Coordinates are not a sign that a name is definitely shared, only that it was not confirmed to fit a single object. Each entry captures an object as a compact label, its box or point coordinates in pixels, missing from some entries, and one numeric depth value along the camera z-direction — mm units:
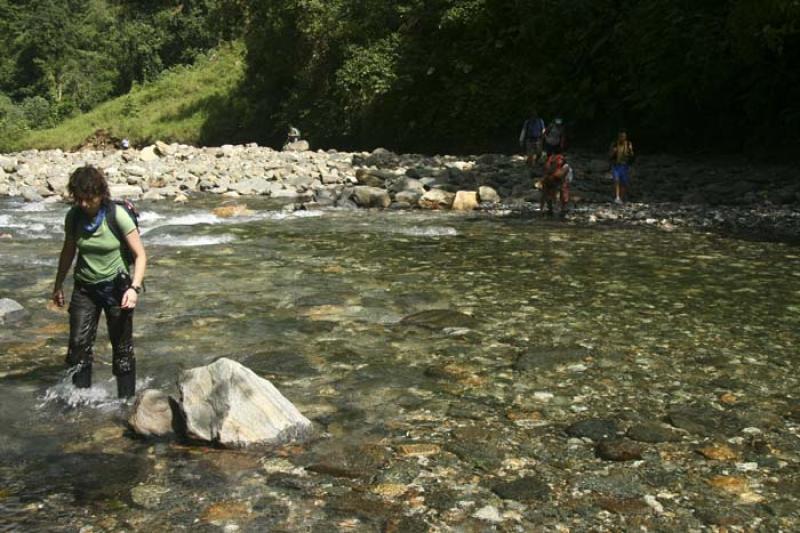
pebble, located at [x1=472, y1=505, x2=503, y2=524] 4027
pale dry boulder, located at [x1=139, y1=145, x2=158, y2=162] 29400
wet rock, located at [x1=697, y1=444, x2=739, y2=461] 4734
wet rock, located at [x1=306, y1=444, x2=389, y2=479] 4551
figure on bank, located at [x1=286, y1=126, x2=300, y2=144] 32000
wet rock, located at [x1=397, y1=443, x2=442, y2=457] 4797
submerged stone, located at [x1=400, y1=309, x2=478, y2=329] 7715
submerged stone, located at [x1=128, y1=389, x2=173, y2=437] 4961
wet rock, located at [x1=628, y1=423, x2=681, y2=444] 4996
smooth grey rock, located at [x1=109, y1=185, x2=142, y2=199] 20438
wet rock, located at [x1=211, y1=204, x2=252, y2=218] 16641
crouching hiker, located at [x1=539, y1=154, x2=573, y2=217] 15328
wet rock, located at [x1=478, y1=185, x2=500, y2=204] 18000
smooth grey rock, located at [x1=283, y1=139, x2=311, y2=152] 30688
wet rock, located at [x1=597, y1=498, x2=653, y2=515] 4098
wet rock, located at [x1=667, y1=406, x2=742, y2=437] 5117
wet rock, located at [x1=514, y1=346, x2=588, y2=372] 6449
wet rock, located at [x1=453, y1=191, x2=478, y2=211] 17406
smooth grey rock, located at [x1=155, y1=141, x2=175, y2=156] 31188
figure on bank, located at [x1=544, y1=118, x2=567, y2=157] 19562
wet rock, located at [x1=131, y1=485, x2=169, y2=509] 4133
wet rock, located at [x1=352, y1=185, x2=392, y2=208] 18078
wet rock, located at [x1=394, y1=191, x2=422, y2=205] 18169
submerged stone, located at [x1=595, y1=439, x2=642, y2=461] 4742
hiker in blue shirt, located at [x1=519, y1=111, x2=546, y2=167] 21938
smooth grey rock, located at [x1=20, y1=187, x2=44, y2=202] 20453
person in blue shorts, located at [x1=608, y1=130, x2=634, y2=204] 16384
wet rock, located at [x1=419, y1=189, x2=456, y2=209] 17766
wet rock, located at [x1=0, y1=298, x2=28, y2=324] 7898
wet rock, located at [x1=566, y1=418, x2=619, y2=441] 5045
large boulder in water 4816
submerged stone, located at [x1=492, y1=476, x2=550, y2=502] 4260
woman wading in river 5125
